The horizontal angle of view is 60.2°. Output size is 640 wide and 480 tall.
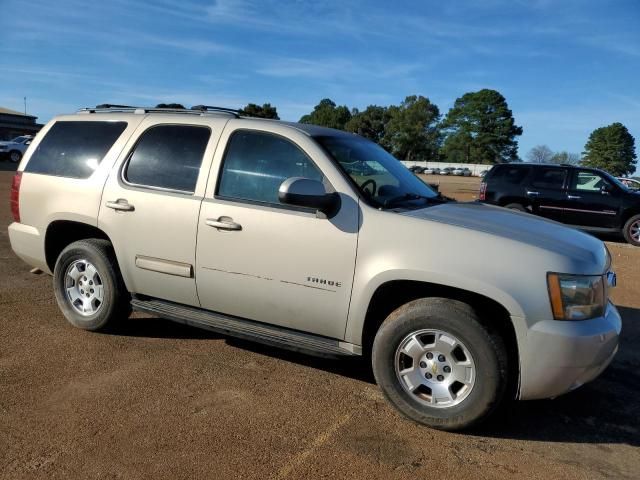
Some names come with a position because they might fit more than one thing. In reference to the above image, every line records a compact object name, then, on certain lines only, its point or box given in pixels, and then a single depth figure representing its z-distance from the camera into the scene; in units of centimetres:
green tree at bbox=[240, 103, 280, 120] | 5845
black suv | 1214
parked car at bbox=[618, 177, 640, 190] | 2288
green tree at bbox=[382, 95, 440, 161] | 10069
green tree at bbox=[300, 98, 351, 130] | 10756
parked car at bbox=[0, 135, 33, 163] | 3212
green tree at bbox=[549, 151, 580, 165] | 8068
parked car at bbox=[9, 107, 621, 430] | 319
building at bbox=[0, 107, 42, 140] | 6631
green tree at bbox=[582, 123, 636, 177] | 9586
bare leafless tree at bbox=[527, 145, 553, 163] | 9506
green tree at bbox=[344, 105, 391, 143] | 10187
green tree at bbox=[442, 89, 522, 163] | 10100
